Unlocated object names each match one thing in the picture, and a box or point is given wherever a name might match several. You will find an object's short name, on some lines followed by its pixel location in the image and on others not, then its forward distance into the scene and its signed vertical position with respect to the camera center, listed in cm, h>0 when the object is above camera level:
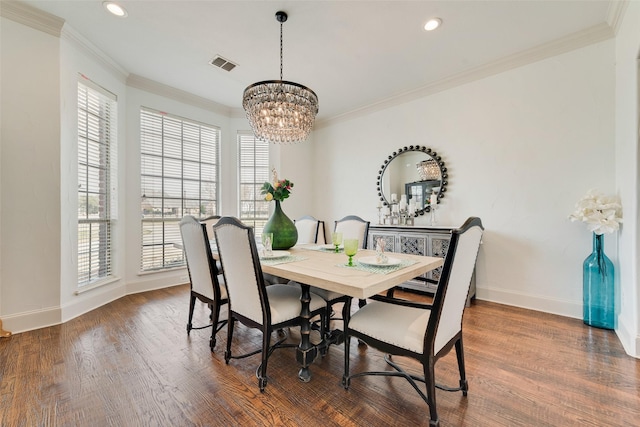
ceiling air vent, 304 +172
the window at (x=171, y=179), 374 +48
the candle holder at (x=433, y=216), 349 -6
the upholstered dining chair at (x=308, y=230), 305 -21
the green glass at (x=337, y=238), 207 -21
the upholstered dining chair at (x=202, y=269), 206 -47
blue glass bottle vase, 234 -68
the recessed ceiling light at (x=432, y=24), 238 +170
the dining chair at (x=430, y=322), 126 -59
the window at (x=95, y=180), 293 +36
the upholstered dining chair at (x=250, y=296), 159 -56
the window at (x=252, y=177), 462 +59
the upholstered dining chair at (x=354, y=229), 266 -18
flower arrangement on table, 229 +18
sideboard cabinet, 314 -37
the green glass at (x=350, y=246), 170 -22
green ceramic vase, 227 -16
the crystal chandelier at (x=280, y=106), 225 +91
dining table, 131 -34
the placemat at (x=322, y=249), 230 -33
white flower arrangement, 225 +0
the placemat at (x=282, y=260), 178 -34
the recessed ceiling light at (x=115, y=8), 227 +174
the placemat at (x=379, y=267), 151 -33
